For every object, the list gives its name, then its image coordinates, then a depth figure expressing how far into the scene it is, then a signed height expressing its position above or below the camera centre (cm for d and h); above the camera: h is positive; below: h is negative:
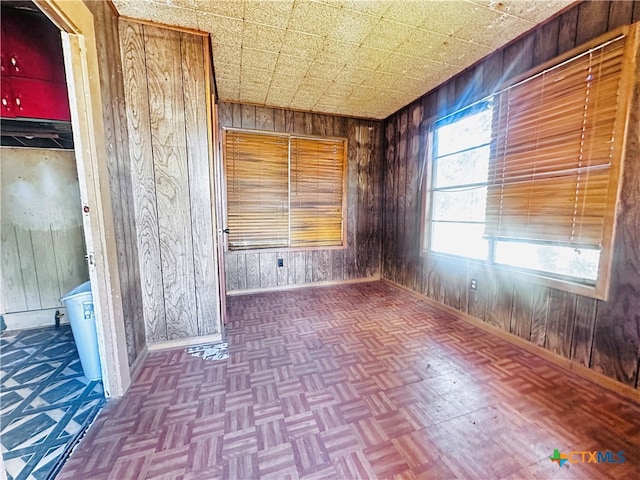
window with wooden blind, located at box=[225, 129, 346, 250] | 368 +33
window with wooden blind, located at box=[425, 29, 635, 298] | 171 +34
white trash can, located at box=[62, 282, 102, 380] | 173 -79
